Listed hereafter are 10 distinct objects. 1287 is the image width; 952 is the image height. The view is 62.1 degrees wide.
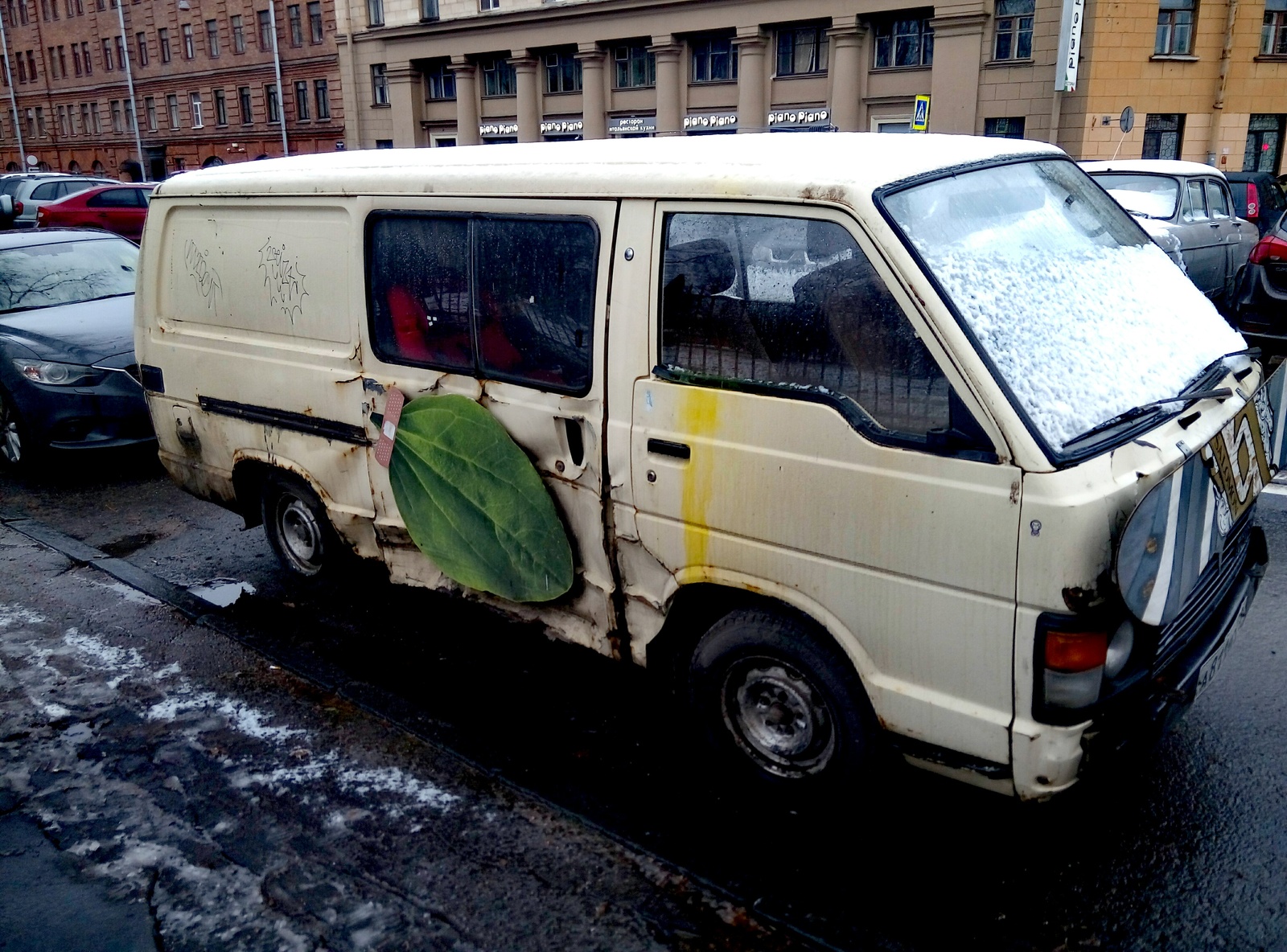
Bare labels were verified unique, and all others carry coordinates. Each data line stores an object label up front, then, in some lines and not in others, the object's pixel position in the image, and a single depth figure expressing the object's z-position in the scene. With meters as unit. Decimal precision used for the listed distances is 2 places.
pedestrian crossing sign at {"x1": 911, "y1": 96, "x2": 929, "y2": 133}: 16.58
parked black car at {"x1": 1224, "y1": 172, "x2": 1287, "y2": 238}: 17.97
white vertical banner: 24.44
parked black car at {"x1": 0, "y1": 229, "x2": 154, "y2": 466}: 7.39
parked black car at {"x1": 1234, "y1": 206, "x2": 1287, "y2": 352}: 8.64
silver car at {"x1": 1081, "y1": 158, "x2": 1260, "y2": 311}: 11.01
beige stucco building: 27.30
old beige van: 2.84
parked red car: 20.53
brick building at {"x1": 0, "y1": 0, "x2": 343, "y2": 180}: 45.72
